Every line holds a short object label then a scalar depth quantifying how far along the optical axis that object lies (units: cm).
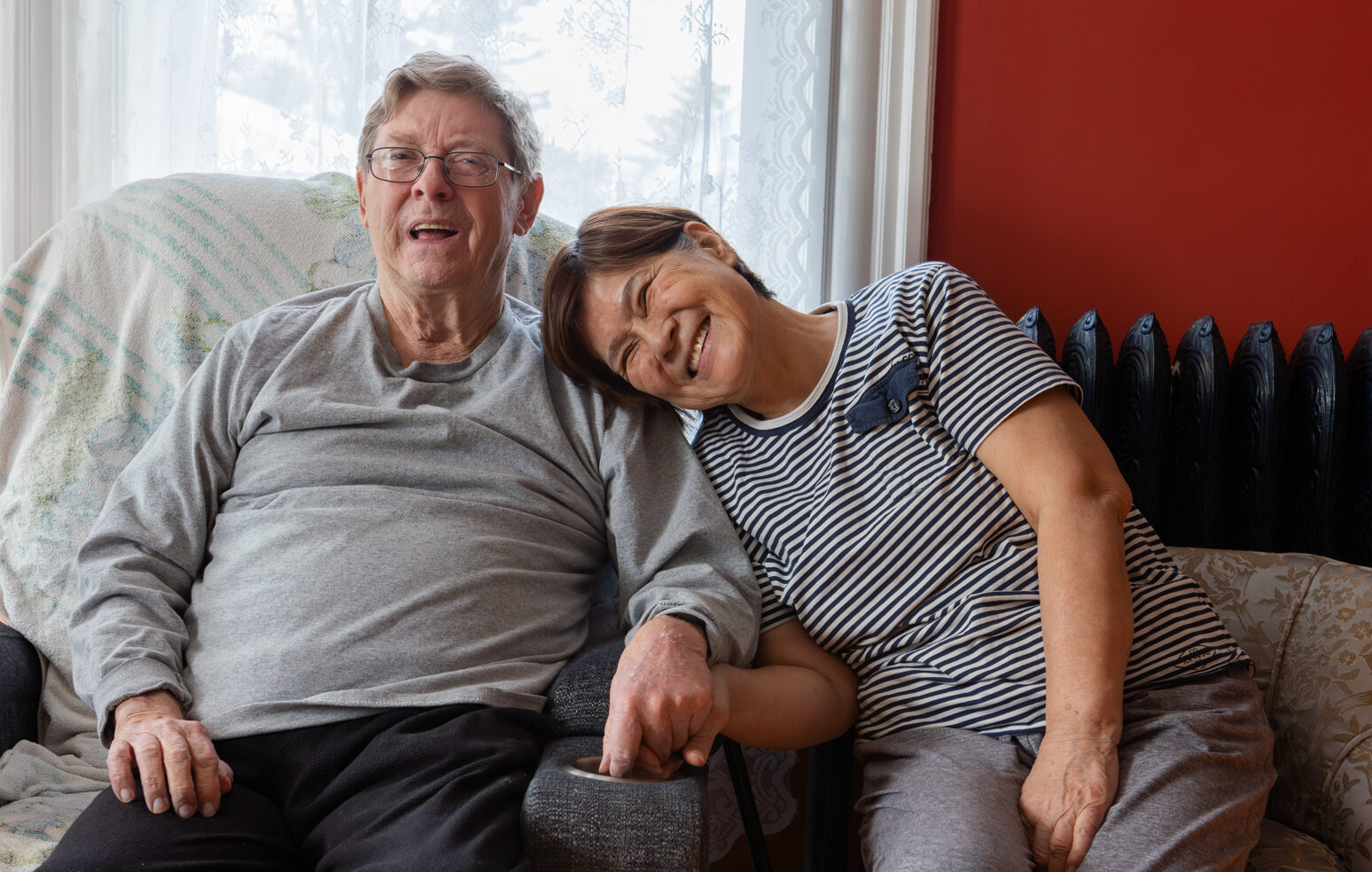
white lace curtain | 174
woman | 108
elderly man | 104
